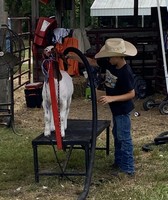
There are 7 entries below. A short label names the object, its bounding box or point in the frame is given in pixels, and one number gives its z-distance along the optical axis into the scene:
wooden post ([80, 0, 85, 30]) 16.77
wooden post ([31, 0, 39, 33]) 14.17
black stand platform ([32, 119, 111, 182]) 6.24
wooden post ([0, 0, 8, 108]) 10.54
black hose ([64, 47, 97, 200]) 6.13
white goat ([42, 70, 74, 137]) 6.38
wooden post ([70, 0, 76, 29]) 16.65
